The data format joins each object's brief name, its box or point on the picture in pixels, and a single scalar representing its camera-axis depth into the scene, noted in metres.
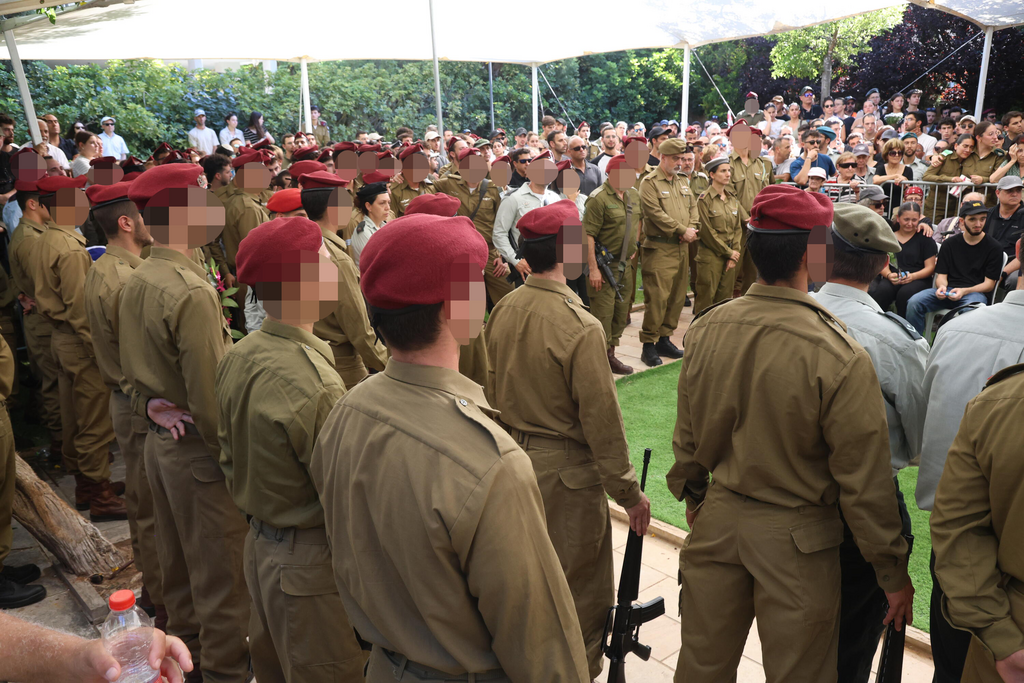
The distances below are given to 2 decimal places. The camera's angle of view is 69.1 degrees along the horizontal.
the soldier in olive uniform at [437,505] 1.38
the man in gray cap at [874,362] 2.44
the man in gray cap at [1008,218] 6.83
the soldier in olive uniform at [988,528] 1.78
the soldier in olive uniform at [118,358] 3.48
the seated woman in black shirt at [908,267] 7.11
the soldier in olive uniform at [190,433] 2.90
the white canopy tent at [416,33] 9.67
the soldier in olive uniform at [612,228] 7.01
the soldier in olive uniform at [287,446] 2.19
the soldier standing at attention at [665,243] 7.35
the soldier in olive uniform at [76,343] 4.80
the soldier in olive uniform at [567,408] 2.77
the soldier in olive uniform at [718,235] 7.77
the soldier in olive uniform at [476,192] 7.67
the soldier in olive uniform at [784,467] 2.16
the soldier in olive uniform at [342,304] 3.77
